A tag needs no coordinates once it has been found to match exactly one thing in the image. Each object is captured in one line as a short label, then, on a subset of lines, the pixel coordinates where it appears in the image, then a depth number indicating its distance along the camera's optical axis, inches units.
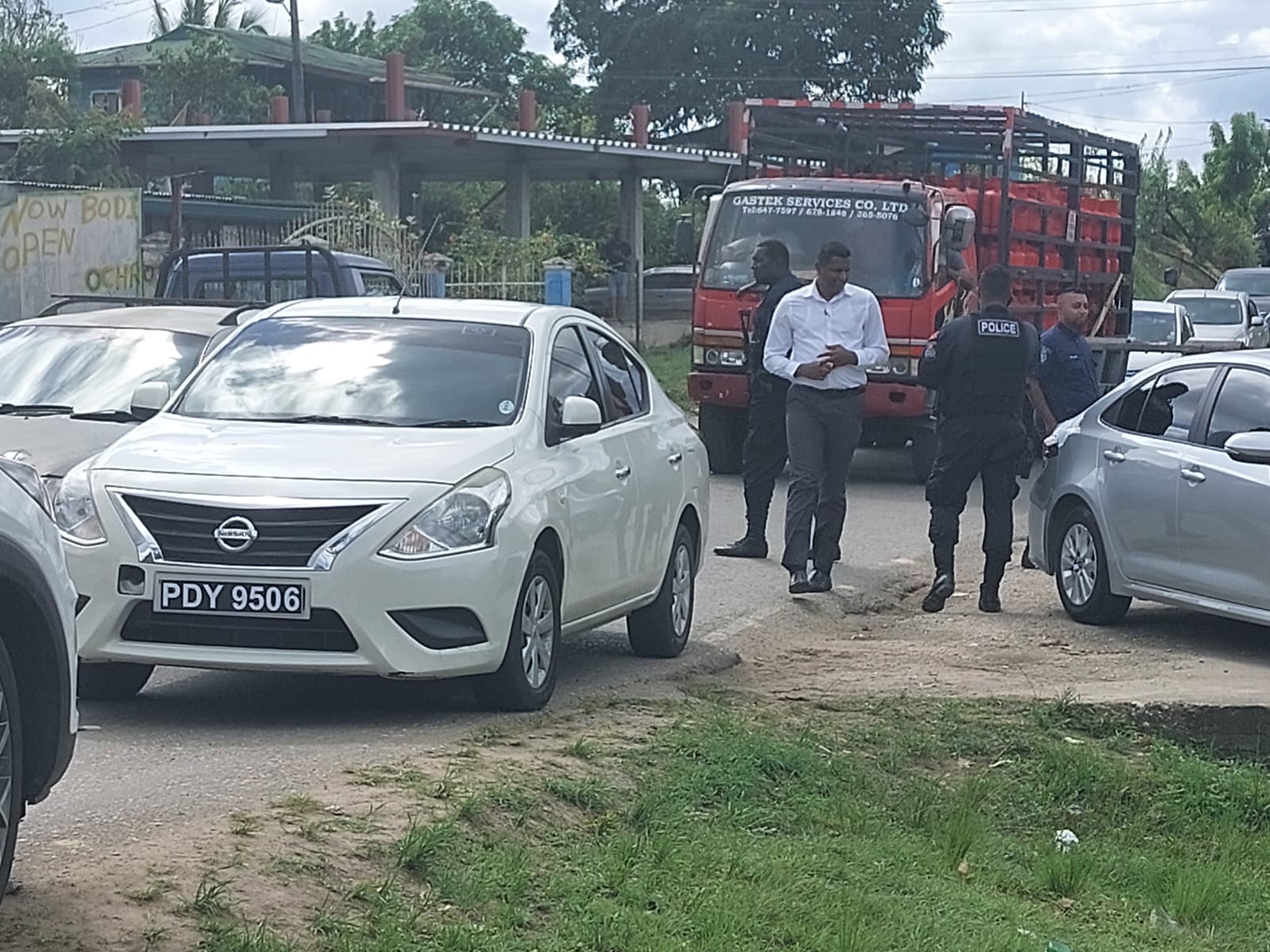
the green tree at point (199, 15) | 2603.3
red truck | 720.3
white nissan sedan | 296.0
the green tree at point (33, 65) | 1614.2
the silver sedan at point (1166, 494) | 404.2
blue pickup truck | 668.7
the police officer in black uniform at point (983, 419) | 460.8
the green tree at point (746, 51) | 2714.1
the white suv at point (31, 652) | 193.2
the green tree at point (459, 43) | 3078.2
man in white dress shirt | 475.5
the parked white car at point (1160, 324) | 1064.8
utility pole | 1905.8
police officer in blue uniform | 530.6
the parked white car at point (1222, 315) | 1223.5
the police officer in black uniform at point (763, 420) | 511.8
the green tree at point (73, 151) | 1318.9
